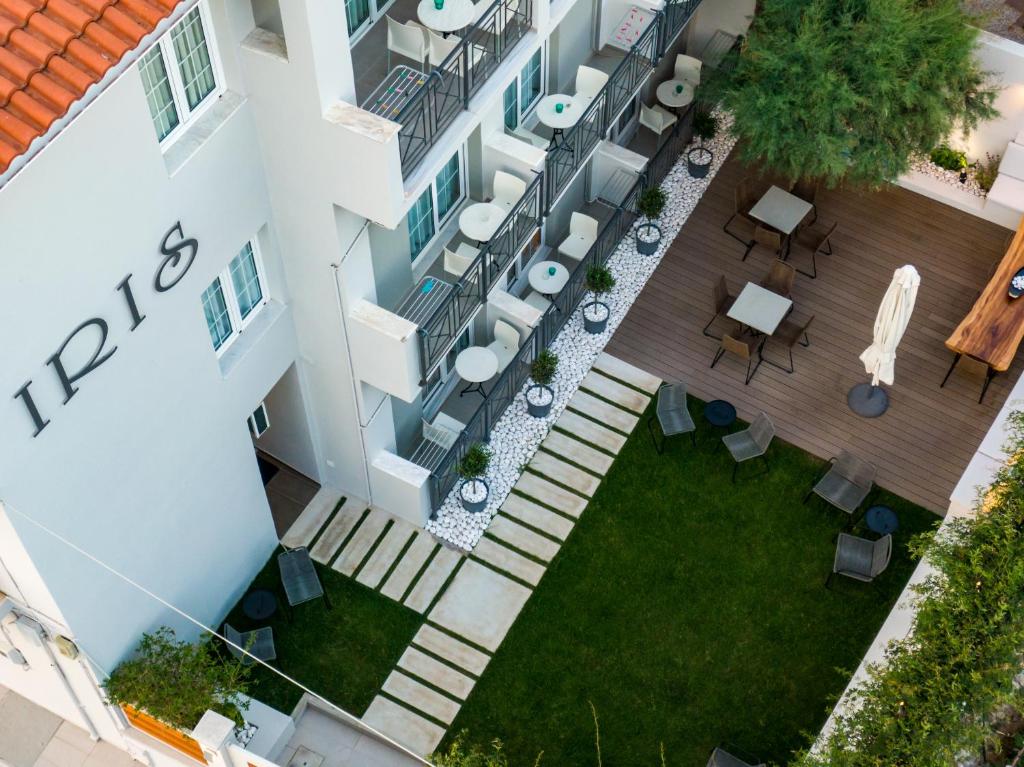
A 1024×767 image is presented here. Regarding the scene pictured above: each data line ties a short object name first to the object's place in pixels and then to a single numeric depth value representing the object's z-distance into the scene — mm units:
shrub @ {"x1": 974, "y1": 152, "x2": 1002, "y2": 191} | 27391
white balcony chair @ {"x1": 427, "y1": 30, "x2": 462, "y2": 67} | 18062
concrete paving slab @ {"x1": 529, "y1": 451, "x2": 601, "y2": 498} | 23812
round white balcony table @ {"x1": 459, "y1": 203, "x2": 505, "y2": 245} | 21078
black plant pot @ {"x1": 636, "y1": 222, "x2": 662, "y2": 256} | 26531
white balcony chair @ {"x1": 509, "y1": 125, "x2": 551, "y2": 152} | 22453
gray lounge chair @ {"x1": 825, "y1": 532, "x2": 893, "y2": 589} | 22109
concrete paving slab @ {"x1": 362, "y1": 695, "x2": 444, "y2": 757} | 21125
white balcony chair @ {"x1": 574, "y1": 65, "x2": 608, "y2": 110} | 23312
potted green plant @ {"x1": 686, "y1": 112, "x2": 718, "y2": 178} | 27844
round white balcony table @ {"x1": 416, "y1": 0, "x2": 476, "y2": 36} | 17734
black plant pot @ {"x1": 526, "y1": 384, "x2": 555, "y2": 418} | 24281
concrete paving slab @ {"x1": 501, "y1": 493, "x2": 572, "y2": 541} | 23312
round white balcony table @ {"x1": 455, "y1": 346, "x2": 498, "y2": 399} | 23000
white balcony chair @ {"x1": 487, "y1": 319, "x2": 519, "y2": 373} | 23938
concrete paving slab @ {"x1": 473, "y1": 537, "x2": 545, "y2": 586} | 22812
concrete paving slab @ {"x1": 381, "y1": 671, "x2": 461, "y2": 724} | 21406
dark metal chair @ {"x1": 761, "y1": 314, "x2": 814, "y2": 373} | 25062
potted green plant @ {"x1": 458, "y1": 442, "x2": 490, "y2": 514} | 23062
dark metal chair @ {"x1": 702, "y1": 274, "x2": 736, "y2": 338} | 25266
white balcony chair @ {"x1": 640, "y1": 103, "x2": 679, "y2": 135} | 27344
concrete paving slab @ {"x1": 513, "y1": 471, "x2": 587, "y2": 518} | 23547
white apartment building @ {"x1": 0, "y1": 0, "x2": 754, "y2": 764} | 13891
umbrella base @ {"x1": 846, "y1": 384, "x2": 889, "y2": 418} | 24641
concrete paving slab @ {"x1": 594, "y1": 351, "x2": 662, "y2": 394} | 25078
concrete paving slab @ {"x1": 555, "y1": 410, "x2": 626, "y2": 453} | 24328
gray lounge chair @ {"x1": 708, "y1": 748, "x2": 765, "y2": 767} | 20438
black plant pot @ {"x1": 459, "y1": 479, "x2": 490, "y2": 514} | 23109
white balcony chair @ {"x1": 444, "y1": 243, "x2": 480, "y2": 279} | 21000
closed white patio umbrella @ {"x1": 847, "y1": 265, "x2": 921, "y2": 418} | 21172
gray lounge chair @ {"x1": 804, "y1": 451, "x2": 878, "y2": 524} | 22938
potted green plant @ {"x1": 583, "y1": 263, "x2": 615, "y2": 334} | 25344
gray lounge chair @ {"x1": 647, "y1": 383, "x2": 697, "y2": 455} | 23891
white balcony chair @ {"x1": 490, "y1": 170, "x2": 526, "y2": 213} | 21359
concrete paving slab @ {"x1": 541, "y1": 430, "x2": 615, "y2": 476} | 24062
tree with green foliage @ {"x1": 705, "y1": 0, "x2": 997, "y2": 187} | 22375
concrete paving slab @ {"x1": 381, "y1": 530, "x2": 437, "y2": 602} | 22641
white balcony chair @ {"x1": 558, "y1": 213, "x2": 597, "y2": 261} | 25438
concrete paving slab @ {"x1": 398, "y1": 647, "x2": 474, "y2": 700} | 21625
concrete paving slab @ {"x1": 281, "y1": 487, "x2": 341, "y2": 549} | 23266
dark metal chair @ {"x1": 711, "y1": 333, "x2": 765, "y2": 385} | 24672
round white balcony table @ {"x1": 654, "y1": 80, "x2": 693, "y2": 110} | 27359
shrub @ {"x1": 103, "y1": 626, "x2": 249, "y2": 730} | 18703
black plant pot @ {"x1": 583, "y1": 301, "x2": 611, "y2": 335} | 25438
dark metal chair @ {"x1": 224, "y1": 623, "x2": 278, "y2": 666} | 21531
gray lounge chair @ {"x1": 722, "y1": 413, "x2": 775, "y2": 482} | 23500
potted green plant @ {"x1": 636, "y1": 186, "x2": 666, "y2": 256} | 26531
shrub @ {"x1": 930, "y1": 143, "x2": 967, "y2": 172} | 27578
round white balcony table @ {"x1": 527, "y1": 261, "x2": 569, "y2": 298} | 24703
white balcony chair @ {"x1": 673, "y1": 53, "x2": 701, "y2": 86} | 27564
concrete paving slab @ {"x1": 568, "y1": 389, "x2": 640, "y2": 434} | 24578
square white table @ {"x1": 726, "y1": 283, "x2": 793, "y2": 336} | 24703
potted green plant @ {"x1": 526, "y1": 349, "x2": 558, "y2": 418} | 24188
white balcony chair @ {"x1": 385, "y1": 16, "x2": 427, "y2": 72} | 17812
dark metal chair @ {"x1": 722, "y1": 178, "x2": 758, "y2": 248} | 26891
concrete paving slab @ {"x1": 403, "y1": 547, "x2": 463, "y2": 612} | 22516
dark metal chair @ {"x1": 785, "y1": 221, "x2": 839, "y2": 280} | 26406
